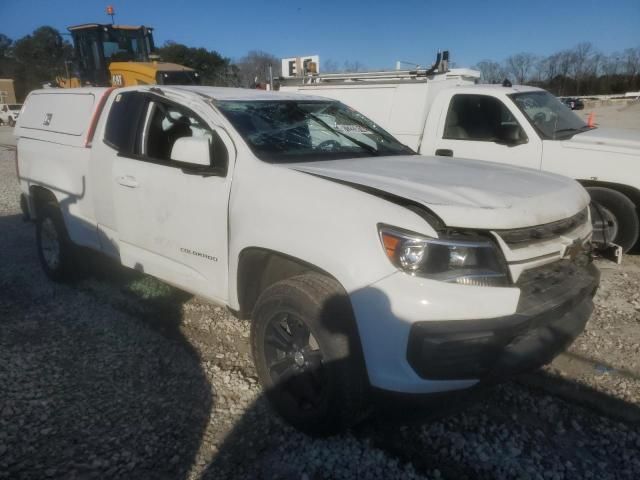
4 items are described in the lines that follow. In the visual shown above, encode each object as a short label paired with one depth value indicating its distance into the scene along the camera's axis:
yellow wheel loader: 11.51
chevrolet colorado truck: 2.16
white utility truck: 5.16
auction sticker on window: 3.71
